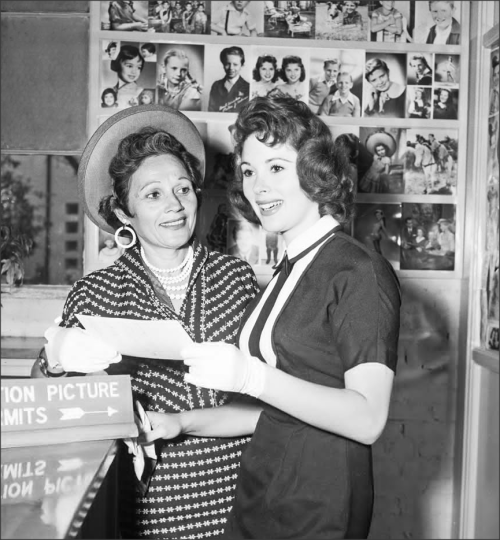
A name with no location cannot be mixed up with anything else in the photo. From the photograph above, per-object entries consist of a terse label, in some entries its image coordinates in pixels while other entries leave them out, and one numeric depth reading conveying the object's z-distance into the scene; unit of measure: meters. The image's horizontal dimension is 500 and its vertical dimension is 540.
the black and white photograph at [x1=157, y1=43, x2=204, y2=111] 3.08
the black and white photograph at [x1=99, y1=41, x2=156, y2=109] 3.07
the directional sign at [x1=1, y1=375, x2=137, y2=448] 1.24
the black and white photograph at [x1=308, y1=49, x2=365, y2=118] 3.11
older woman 1.84
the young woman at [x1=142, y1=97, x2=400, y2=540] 1.28
